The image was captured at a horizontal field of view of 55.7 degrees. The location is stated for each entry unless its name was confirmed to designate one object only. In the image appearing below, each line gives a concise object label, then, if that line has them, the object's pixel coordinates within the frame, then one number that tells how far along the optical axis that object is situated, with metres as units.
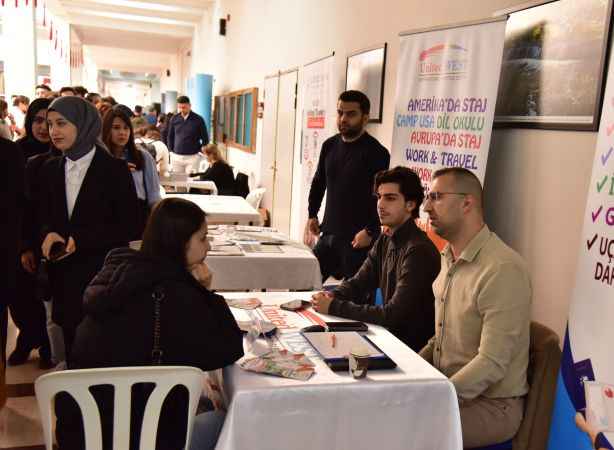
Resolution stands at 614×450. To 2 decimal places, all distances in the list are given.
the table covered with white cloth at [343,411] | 1.51
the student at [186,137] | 9.02
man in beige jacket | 1.84
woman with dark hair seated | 1.50
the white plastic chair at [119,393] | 1.38
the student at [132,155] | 3.43
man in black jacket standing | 3.57
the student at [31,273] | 2.77
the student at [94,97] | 6.33
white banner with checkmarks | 1.67
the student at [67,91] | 5.53
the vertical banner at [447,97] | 2.61
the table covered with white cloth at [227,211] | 4.50
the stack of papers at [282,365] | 1.59
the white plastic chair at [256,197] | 6.28
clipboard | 1.68
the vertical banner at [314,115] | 4.87
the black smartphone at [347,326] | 2.02
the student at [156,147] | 6.81
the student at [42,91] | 5.68
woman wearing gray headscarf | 2.55
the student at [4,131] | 2.38
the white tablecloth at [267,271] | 3.04
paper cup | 1.61
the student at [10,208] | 2.25
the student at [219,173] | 7.18
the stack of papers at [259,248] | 3.25
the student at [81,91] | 6.68
